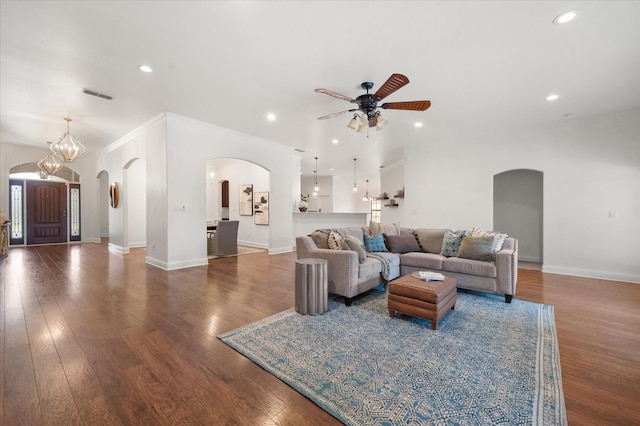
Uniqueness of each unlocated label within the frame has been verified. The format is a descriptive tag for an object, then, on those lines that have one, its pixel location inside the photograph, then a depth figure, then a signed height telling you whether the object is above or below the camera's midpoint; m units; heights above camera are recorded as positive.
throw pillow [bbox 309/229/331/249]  3.98 -0.38
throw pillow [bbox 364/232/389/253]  4.65 -0.54
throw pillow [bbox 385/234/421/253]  4.75 -0.55
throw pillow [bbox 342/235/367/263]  3.81 -0.48
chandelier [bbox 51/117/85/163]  5.39 +1.28
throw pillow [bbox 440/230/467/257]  4.38 -0.50
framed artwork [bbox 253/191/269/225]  8.45 +0.13
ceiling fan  3.05 +1.39
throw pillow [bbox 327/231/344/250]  3.89 -0.41
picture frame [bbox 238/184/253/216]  9.01 +0.43
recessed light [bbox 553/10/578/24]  2.44 +1.75
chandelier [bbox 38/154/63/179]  6.85 +1.20
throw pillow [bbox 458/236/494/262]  3.90 -0.53
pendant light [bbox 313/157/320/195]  11.97 +1.75
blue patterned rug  1.65 -1.18
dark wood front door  9.02 +0.01
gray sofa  3.51 -0.76
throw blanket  4.08 -0.80
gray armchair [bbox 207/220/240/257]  6.82 -0.70
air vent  4.19 +1.84
